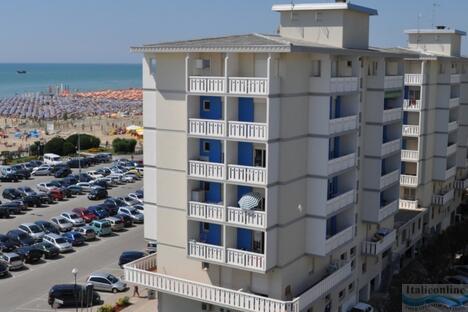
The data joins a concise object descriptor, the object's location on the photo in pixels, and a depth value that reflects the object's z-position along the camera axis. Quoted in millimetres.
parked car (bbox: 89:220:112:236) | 55094
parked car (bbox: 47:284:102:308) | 38750
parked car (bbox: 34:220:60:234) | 54744
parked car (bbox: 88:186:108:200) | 68125
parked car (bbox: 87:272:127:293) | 41750
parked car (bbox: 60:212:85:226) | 57094
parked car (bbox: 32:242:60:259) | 48438
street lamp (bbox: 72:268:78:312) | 38472
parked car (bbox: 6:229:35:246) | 50656
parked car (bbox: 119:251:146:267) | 46391
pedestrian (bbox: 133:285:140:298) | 40766
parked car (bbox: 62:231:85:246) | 51838
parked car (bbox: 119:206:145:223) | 59322
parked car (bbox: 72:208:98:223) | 58906
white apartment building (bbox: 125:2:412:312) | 29406
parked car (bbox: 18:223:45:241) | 52997
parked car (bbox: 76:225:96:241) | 53531
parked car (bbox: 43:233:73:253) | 50000
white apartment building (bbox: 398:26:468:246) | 48812
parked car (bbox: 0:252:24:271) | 45375
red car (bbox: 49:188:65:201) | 68188
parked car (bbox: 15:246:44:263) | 47250
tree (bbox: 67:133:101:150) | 98231
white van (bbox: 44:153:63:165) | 88438
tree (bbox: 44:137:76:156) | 94312
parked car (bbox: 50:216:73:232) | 56169
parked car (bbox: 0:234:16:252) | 49469
